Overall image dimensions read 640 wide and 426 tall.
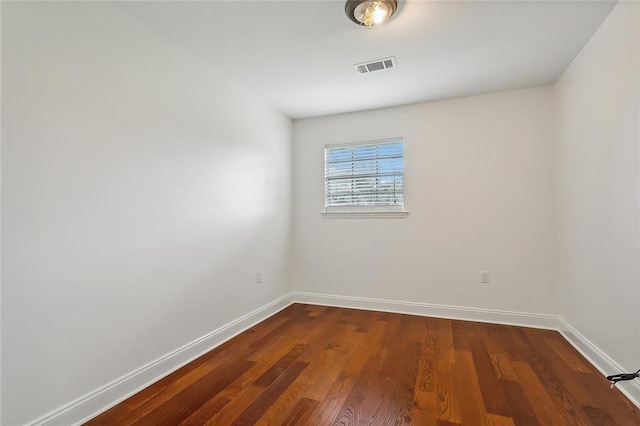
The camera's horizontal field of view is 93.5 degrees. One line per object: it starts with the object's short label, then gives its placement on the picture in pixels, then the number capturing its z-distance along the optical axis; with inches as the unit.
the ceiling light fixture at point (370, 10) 68.8
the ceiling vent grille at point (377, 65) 95.9
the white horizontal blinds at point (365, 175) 136.5
